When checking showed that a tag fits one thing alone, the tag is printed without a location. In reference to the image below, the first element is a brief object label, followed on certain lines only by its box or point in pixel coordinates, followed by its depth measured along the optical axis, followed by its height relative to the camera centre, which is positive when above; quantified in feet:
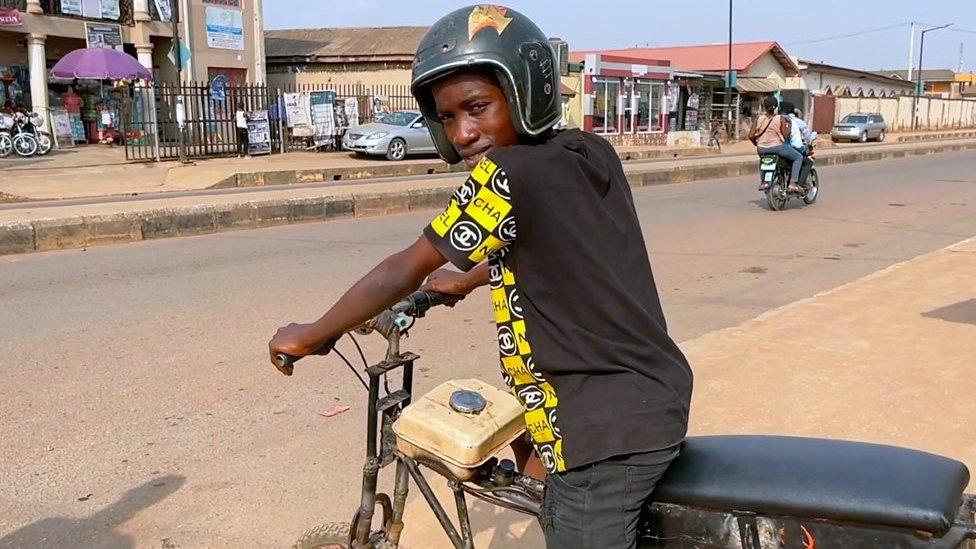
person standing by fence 72.18 +0.83
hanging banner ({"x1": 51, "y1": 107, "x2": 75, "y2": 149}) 81.46 +1.46
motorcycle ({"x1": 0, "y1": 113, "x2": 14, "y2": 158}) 67.77 +0.71
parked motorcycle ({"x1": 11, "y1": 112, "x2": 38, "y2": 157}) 68.64 +0.53
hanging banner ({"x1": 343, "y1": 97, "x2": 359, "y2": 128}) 81.61 +2.70
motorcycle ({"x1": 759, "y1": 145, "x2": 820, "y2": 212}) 40.73 -2.21
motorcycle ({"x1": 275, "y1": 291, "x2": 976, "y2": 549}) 4.71 -2.09
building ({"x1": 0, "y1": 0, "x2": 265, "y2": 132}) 78.18 +10.12
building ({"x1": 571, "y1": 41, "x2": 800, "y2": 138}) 123.42 +8.46
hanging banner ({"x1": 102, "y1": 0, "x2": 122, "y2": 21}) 82.07 +12.74
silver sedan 72.23 +0.09
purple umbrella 67.15 +6.18
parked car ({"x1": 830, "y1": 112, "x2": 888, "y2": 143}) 124.26 +0.72
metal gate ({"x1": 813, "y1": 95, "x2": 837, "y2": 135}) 140.15 +3.29
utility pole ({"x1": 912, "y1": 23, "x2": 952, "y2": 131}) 170.09 +8.40
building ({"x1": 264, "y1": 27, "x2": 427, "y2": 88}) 103.91 +10.06
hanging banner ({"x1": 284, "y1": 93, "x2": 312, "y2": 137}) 79.00 +2.41
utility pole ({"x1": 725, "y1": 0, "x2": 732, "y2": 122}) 116.16 +5.41
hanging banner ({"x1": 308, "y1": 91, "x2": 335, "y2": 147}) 79.41 +2.30
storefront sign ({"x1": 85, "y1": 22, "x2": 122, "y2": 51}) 81.92 +10.39
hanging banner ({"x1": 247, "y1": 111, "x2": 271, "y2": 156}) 74.43 +0.66
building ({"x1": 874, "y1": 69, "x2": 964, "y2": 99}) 267.39 +15.41
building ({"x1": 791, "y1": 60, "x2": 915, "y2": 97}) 164.66 +10.92
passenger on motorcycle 40.11 -0.16
